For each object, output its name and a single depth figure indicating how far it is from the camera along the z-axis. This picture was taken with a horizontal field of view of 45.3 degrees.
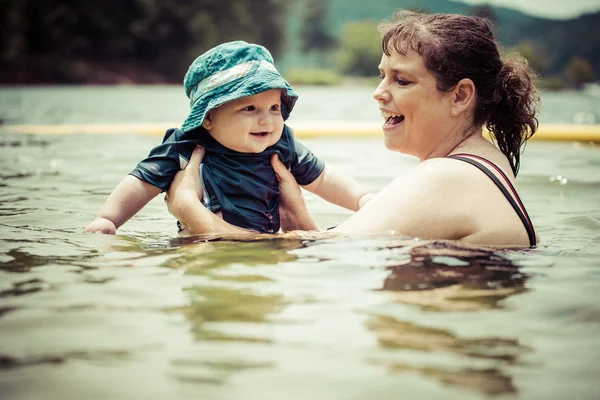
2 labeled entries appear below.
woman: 2.98
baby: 3.38
